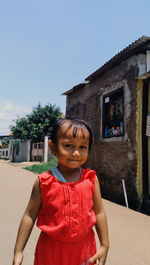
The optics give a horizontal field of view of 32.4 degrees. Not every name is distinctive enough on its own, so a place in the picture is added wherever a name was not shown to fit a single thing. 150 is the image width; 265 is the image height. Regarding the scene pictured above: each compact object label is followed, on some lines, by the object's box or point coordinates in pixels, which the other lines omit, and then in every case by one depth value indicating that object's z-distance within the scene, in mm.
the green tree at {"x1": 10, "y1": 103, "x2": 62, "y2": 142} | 23000
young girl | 1348
